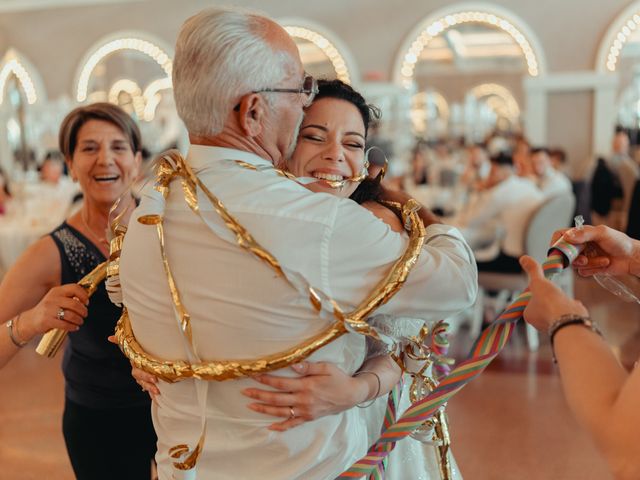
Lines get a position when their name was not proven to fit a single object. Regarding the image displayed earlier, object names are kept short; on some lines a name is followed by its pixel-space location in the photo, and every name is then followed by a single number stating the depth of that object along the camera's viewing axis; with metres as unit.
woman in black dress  1.75
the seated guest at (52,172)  6.98
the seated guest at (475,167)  7.34
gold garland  1.04
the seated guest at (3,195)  6.44
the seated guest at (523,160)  7.14
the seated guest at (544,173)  6.62
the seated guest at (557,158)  8.05
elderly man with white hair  1.04
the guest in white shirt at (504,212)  4.87
